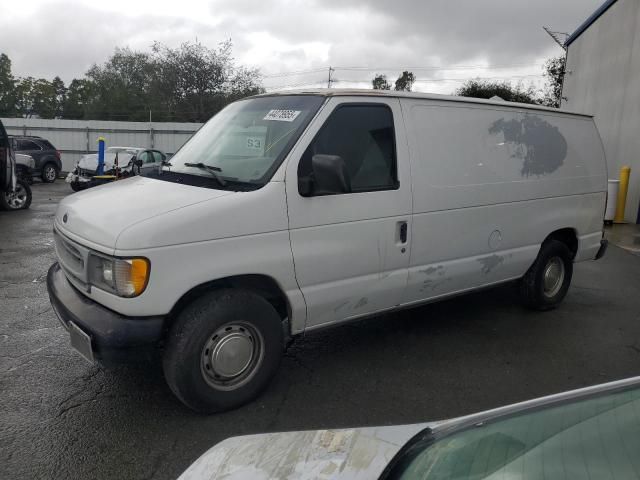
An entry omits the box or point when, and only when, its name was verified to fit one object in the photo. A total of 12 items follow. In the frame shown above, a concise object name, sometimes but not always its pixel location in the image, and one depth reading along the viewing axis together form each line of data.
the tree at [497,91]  38.47
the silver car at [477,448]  1.36
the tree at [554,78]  33.34
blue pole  14.77
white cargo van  3.02
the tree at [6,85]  55.31
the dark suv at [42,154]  19.00
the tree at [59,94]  52.57
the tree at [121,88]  41.34
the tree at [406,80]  52.84
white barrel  12.20
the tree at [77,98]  50.87
